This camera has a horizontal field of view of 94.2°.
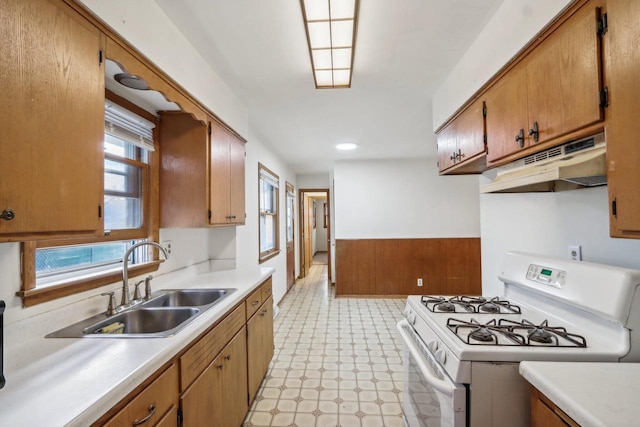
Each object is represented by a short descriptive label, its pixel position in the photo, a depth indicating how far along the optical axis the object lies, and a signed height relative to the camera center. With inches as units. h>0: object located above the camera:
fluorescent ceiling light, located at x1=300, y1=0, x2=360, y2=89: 58.7 +42.6
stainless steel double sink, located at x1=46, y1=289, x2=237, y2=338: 49.6 -18.7
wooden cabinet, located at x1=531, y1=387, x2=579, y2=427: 33.0 -22.9
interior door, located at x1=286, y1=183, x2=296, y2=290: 225.6 -12.1
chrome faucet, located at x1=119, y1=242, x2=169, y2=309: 62.3 -12.4
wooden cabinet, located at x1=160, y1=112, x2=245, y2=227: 81.7 +14.5
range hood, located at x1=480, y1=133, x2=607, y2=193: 40.9 +7.8
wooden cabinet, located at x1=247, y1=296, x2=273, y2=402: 81.7 -36.9
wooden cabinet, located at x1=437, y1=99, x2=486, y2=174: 72.9 +21.6
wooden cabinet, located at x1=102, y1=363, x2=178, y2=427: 34.9 -23.5
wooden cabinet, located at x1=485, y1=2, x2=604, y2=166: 40.7 +21.2
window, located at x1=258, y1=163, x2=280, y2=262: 158.4 +6.0
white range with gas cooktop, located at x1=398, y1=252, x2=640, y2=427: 42.1 -19.1
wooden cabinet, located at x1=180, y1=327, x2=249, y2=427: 50.2 -33.1
